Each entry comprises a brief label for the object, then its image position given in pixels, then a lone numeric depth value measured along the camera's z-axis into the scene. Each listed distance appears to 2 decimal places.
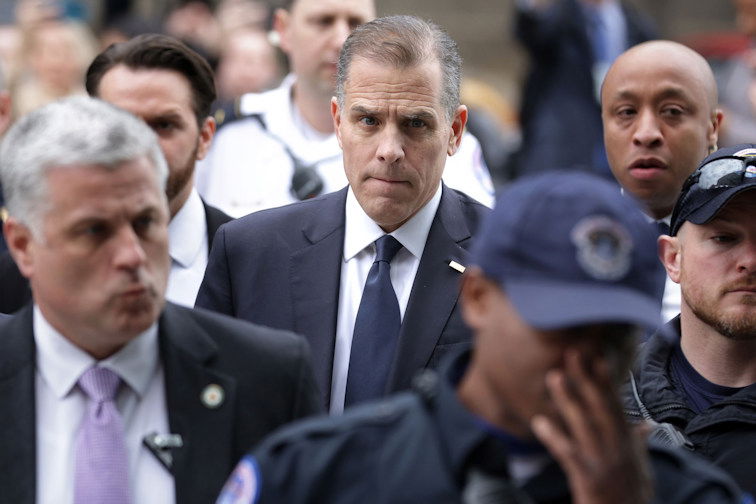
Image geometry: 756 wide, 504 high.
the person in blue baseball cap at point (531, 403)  5.88
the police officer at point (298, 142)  13.09
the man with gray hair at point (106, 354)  7.05
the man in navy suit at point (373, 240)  9.55
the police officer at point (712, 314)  9.16
